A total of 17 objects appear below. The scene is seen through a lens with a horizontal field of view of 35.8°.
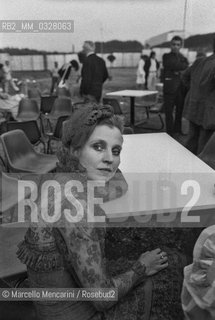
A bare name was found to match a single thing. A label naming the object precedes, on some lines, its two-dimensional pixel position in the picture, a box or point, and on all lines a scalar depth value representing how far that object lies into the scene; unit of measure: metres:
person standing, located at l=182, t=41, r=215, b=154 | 3.14
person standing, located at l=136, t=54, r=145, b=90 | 9.02
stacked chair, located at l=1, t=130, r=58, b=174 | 2.70
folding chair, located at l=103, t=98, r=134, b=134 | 4.43
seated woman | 0.94
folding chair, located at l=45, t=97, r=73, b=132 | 4.74
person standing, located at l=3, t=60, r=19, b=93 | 6.51
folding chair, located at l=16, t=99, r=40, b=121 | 4.81
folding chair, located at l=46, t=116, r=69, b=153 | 3.49
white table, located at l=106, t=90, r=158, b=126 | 6.12
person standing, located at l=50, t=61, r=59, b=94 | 8.29
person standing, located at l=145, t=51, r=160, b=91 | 9.01
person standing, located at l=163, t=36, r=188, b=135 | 4.95
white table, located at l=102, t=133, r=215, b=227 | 1.55
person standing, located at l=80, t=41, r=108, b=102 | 5.12
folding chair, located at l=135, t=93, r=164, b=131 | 6.19
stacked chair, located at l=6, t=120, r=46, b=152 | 3.17
